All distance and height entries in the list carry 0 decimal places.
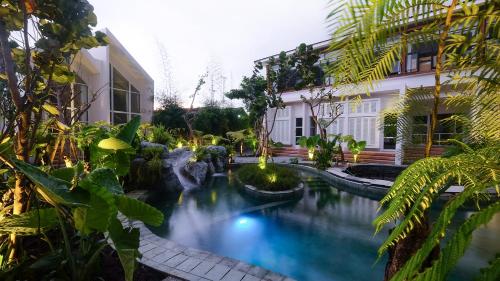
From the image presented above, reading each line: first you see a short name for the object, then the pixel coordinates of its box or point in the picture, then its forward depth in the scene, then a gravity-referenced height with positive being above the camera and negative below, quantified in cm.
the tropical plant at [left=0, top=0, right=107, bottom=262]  194 +78
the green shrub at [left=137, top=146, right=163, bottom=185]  706 -101
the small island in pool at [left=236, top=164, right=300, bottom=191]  735 -128
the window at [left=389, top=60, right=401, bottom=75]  1436 +398
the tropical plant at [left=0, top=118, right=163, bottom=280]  126 -49
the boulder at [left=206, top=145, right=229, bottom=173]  1125 -95
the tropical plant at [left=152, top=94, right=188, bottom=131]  1669 +126
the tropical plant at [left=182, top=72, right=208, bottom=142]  1442 +296
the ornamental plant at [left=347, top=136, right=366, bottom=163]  1221 -41
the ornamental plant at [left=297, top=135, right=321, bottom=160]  1212 -28
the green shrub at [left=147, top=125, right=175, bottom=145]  995 -5
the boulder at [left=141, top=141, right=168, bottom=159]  771 -32
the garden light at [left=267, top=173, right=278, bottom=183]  745 -124
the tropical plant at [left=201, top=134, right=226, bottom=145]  1429 -18
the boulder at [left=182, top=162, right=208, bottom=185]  889 -129
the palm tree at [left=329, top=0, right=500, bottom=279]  99 +45
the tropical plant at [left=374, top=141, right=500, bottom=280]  64 -24
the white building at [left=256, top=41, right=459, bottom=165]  1252 +126
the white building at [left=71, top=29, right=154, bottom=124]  1194 +276
